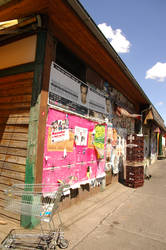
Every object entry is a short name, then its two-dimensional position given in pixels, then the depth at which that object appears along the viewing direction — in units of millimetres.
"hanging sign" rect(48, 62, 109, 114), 4062
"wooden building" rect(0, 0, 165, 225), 3503
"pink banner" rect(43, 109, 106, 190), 3902
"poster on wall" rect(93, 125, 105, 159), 5969
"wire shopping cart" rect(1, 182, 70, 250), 2722
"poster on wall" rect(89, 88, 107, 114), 5756
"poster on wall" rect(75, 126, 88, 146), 4898
